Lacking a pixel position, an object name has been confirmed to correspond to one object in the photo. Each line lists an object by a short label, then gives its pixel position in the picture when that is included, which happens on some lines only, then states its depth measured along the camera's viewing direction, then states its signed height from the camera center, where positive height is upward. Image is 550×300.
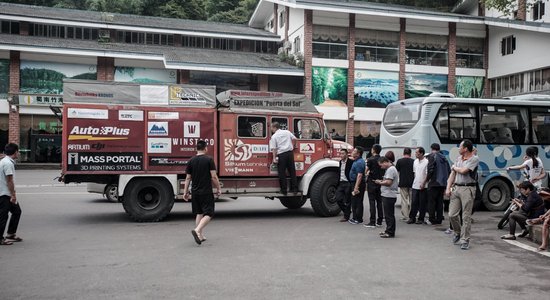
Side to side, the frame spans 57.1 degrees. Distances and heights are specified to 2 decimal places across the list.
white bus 14.10 +0.26
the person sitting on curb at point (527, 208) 9.35 -1.28
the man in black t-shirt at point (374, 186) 10.78 -1.03
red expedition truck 10.91 -0.11
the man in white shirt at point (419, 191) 11.62 -1.20
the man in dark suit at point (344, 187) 11.69 -1.15
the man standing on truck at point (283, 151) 11.83 -0.33
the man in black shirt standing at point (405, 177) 11.74 -0.90
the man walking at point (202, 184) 8.70 -0.83
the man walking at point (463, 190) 8.46 -0.85
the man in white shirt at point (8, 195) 8.53 -1.03
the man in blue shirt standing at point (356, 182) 11.21 -1.01
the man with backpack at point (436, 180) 11.45 -0.93
